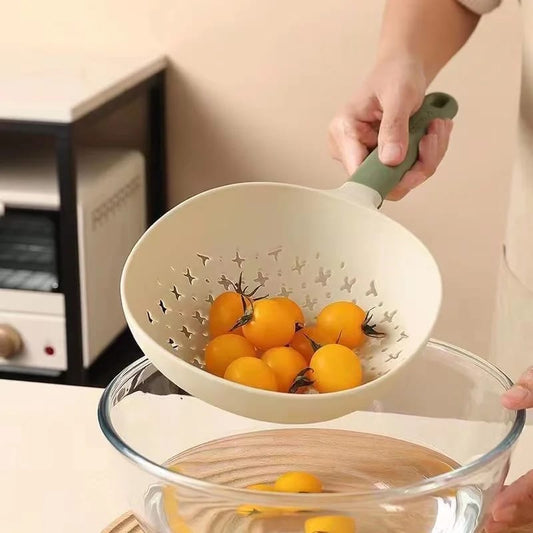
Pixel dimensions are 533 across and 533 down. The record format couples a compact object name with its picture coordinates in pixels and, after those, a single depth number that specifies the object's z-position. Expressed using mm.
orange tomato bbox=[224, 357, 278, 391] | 550
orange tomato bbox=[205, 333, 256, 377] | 582
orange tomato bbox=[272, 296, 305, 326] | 602
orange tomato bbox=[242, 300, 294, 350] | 589
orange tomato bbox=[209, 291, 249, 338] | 606
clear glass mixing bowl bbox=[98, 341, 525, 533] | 500
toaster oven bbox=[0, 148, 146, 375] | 1512
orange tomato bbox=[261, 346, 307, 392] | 576
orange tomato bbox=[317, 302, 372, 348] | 604
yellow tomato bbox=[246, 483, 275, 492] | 585
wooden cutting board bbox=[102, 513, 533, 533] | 604
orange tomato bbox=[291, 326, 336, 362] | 616
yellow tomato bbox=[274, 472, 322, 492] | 566
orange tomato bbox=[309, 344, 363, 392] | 559
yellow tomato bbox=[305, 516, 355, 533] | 477
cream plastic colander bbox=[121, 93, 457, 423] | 587
